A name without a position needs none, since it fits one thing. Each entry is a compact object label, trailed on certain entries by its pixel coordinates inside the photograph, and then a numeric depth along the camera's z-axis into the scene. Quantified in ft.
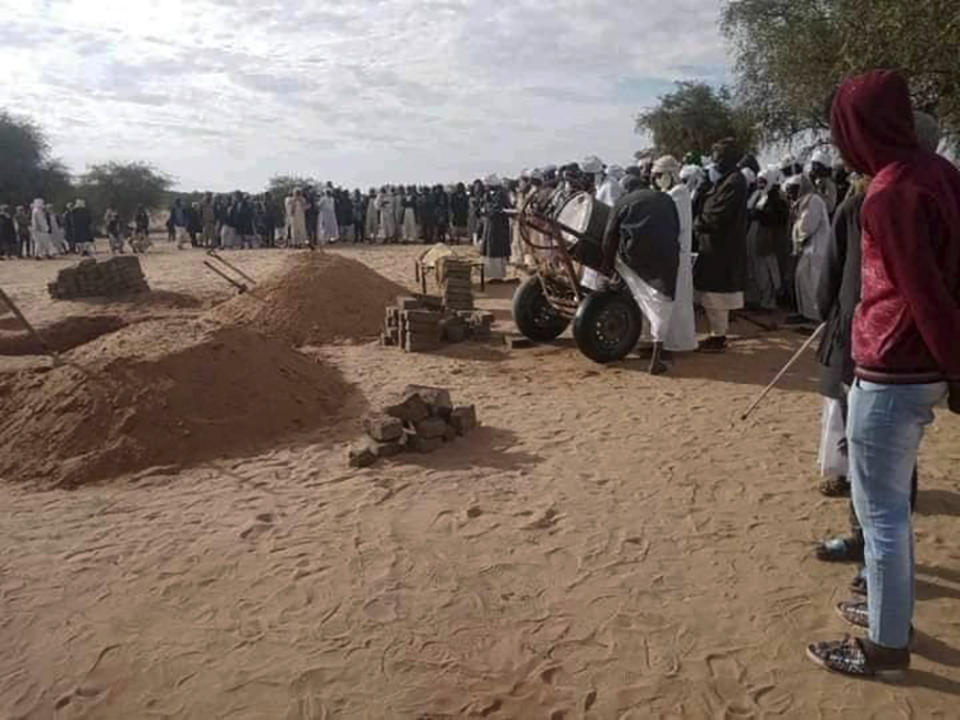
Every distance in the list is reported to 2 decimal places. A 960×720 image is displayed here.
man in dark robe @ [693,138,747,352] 25.73
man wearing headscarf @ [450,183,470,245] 80.18
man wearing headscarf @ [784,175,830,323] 28.71
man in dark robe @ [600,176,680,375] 23.62
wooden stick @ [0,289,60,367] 19.63
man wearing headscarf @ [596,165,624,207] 33.14
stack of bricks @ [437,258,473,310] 33.65
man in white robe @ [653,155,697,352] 24.67
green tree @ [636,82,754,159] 100.27
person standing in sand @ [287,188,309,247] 78.02
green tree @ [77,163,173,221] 116.98
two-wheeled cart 25.00
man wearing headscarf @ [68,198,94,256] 77.00
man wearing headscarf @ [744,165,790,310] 32.04
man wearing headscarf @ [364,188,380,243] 85.15
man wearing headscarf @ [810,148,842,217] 29.81
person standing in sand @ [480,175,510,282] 44.93
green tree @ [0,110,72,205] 110.52
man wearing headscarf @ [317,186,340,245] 82.28
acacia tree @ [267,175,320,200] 118.32
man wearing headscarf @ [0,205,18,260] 73.87
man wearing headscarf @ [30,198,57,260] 71.41
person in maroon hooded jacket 7.70
